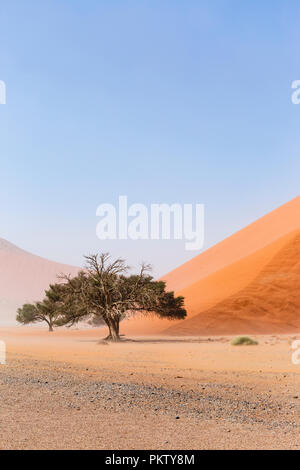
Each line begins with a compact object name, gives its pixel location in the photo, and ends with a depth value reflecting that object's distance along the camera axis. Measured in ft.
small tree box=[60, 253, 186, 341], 127.54
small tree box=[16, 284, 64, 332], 163.63
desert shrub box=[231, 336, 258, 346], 114.62
